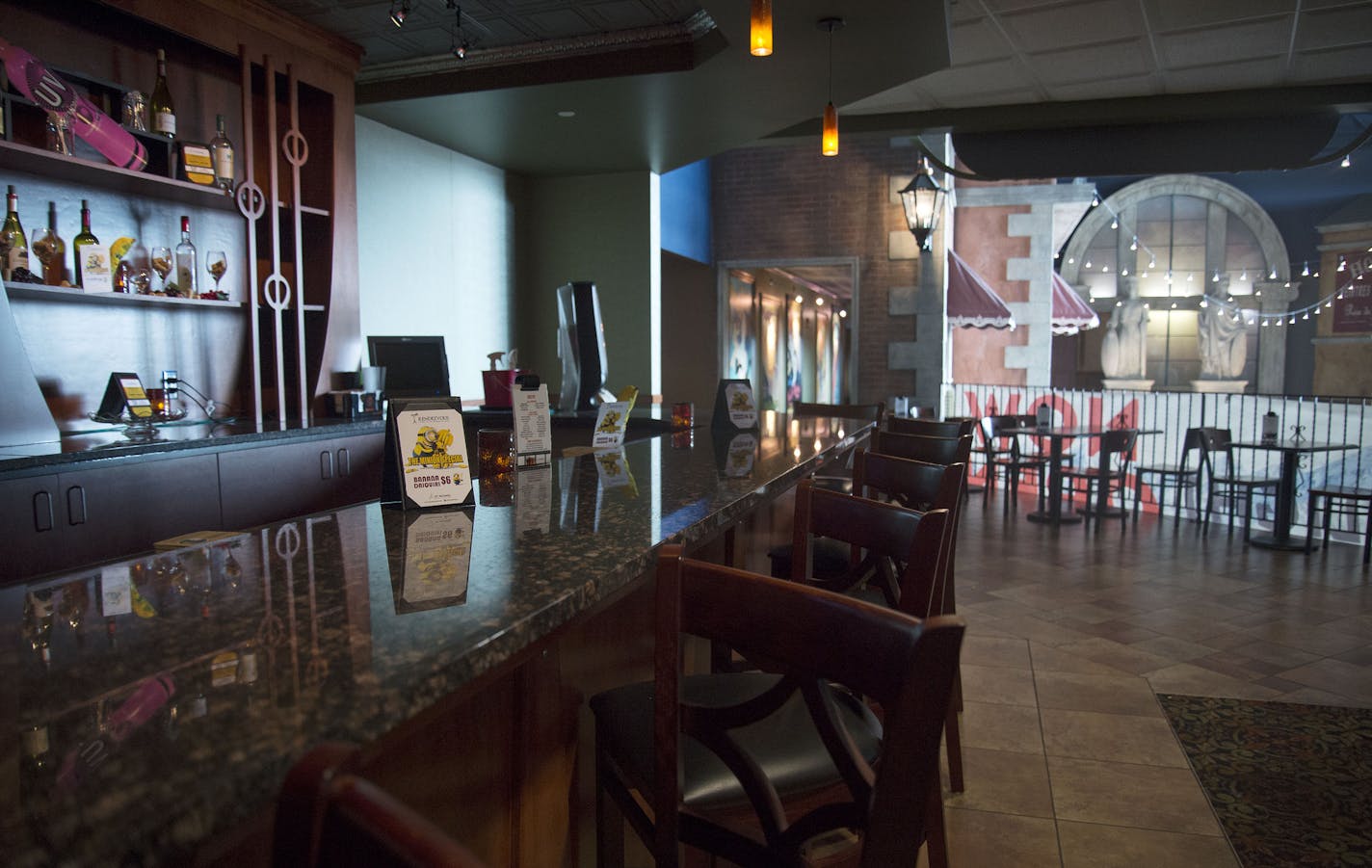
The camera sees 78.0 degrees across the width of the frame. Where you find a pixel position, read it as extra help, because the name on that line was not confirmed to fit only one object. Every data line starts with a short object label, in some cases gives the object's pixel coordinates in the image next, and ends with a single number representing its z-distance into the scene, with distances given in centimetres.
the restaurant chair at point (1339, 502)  565
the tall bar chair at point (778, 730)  82
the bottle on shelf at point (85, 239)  351
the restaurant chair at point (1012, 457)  734
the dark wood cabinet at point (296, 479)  337
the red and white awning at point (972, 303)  888
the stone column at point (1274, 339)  1559
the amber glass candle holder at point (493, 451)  199
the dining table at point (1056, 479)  682
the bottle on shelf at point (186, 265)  394
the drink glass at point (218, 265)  402
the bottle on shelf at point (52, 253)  342
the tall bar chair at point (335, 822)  44
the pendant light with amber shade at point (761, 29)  256
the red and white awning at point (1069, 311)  1112
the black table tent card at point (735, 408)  340
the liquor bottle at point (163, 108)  372
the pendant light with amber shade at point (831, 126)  386
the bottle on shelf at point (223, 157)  395
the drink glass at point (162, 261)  383
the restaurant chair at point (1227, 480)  616
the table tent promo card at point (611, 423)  259
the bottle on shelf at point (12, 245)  321
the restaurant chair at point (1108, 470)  675
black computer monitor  483
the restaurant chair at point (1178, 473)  673
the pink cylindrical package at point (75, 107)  312
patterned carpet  222
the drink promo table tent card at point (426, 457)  151
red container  413
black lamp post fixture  768
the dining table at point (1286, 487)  599
